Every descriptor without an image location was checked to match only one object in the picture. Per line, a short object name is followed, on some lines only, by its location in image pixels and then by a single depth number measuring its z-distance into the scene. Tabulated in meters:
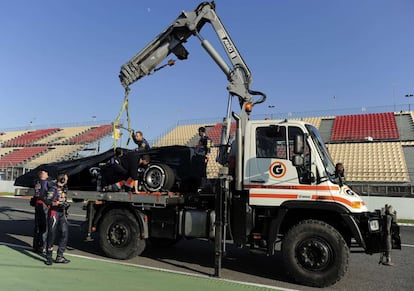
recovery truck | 6.40
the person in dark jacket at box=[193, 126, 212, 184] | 8.74
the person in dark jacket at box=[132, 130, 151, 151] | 9.18
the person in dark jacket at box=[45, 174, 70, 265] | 7.36
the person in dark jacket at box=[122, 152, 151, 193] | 8.30
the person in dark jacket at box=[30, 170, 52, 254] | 8.28
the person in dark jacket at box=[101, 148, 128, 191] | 8.47
